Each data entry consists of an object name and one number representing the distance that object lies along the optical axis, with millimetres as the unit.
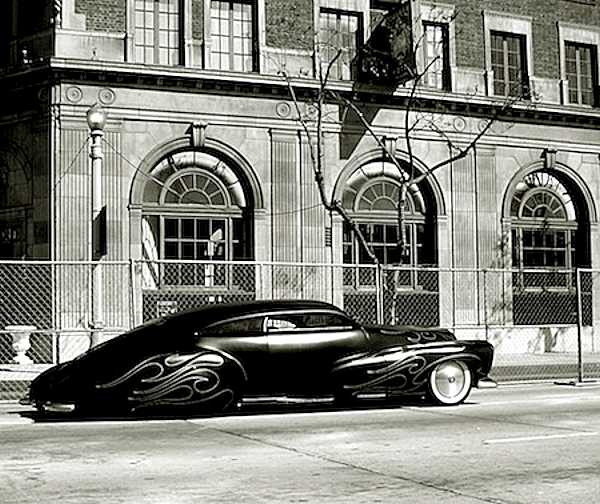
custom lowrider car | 12594
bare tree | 25422
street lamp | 16266
